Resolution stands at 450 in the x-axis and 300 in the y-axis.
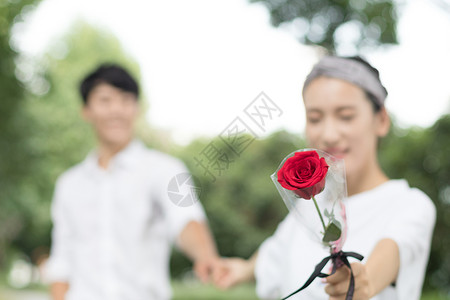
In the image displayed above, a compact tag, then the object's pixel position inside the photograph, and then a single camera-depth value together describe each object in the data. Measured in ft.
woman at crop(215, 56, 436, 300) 5.85
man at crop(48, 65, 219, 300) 10.96
